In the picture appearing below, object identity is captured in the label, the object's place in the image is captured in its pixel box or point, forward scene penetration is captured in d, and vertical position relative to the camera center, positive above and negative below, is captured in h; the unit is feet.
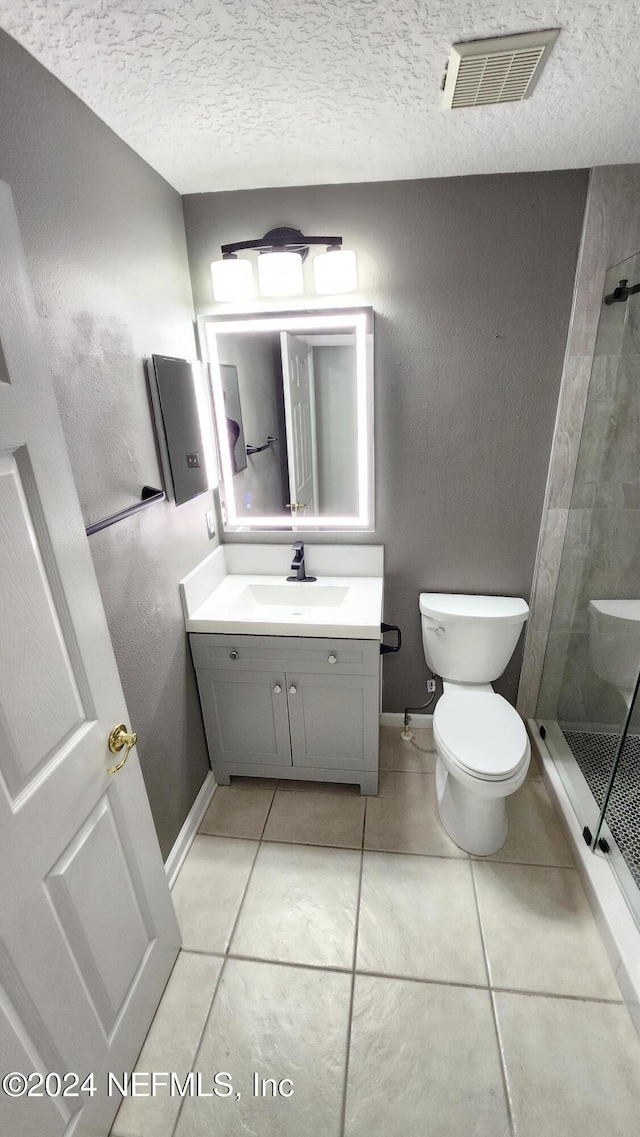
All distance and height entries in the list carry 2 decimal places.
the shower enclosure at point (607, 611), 5.37 -2.83
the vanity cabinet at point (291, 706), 5.79 -3.74
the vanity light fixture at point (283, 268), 5.42 +1.30
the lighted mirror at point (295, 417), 6.10 -0.35
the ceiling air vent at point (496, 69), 3.29 +2.12
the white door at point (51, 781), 2.62 -2.20
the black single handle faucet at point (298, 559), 6.67 -2.20
